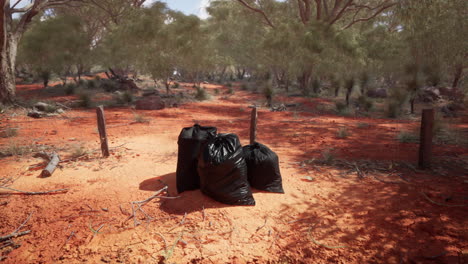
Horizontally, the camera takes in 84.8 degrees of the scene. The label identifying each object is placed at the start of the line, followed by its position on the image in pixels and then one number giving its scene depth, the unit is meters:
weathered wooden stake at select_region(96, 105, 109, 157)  5.18
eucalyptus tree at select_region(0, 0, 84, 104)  10.49
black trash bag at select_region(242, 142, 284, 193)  3.66
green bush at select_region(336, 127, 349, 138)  7.54
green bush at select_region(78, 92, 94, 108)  13.02
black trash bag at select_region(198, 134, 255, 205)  3.16
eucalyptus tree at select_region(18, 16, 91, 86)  18.38
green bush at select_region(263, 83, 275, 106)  15.47
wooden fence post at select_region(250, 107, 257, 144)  5.21
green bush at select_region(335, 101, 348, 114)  13.14
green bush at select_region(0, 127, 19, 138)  7.00
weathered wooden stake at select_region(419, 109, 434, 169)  4.37
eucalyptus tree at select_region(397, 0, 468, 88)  7.18
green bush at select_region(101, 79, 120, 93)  19.10
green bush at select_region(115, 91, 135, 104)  14.75
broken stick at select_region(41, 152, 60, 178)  4.19
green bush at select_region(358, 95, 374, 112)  13.92
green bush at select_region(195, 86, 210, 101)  18.21
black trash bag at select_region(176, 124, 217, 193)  3.56
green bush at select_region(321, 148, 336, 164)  5.13
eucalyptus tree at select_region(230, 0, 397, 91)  16.94
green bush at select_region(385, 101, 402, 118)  12.09
